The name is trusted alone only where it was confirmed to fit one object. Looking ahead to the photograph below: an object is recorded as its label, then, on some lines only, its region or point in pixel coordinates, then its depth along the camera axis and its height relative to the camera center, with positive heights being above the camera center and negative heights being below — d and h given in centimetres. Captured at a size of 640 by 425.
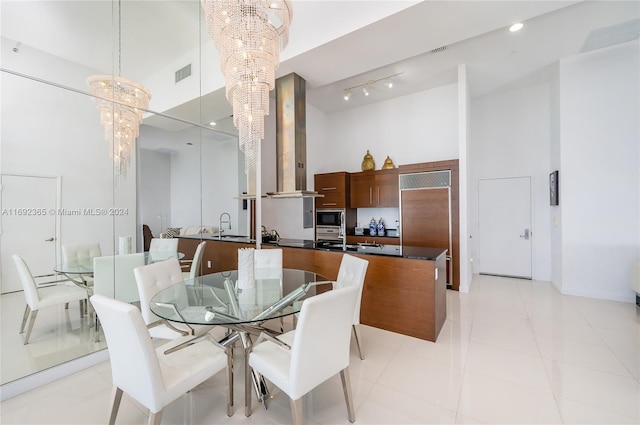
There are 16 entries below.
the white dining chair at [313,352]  137 -82
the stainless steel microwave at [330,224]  565 -24
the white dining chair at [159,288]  201 -62
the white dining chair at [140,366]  128 -83
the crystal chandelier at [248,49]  210 +144
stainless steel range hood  391 +120
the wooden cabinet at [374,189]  525 +51
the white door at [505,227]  512 -30
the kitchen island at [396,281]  269 -75
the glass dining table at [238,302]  158 -62
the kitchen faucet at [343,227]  556 -30
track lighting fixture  473 +246
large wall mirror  218 +72
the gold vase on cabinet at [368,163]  561 +109
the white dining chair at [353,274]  230 -57
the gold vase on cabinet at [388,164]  541 +102
